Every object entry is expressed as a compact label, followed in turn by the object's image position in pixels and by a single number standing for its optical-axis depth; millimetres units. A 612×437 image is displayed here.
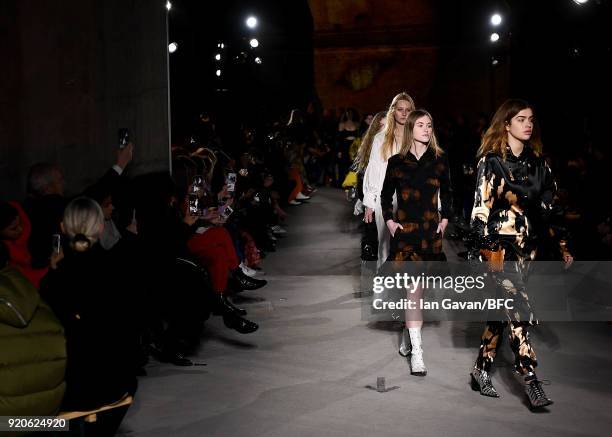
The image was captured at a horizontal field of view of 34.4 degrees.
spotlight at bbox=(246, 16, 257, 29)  21438
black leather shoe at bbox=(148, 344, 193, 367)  6977
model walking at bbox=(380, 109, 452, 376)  6965
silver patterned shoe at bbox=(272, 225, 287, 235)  13492
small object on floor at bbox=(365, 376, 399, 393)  6309
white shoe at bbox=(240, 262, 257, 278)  10328
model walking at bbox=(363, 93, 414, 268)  7844
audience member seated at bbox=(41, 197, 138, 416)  4266
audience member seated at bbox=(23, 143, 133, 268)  6086
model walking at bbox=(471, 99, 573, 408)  5957
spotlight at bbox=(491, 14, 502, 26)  20922
